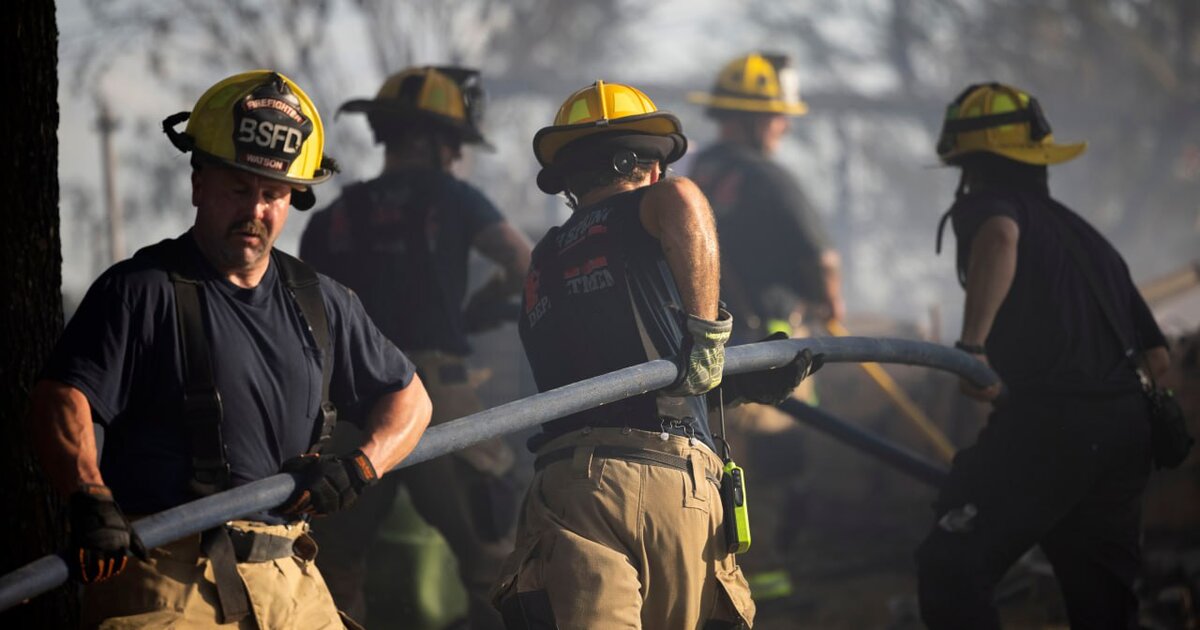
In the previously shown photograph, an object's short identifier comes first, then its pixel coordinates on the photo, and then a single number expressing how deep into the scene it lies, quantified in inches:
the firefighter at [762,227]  597.9
